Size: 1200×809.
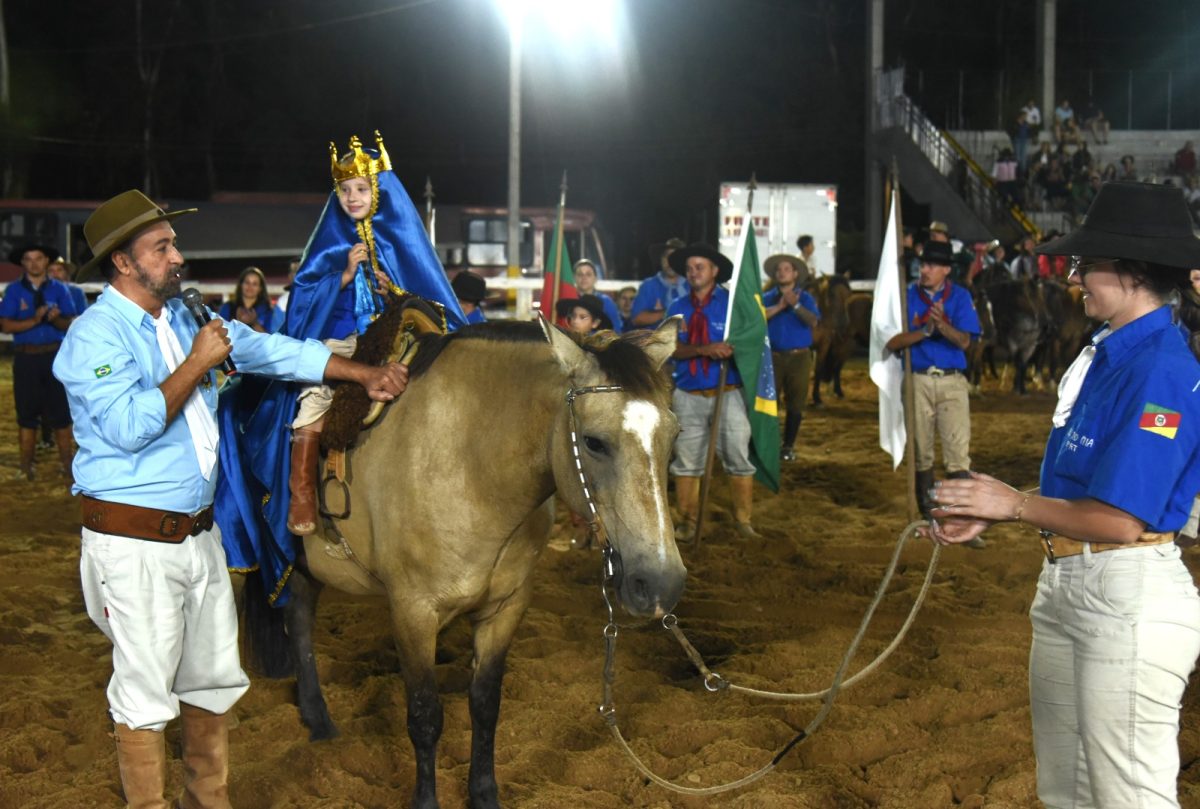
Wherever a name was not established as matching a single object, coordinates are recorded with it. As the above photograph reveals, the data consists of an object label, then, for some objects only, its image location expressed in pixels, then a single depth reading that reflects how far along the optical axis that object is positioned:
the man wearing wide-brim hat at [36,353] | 10.99
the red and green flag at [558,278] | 11.05
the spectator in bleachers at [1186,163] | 29.23
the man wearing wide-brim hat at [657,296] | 10.15
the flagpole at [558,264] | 10.83
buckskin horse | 3.66
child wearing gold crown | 5.06
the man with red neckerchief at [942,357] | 9.19
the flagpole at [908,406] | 9.06
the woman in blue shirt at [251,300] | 12.67
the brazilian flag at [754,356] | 9.02
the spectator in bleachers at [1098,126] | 31.16
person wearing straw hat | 12.57
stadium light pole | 19.56
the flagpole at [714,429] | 8.86
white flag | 9.35
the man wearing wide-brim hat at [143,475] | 3.51
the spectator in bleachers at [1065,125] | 29.97
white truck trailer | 25.11
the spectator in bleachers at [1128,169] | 27.33
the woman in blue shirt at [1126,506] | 2.90
